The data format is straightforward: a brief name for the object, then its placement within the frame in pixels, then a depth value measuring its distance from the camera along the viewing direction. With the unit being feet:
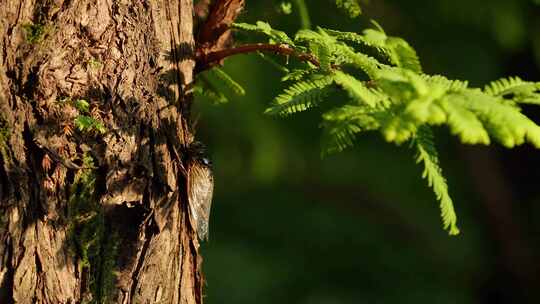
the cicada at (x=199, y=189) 13.51
